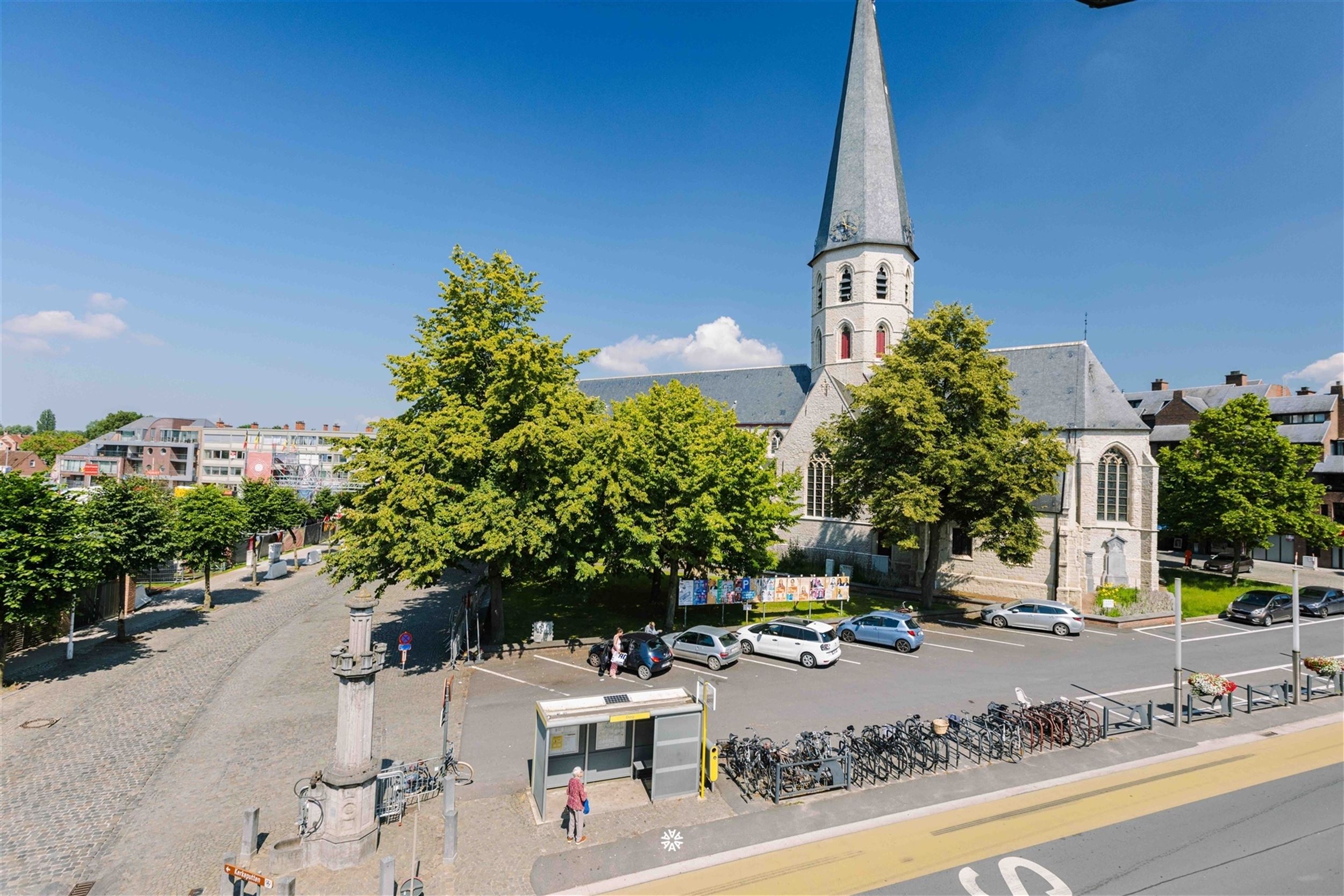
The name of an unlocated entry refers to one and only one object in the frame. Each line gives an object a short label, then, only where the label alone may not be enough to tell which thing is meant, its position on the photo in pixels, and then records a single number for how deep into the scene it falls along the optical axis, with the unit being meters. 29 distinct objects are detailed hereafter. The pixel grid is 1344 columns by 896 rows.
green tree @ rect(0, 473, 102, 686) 17.06
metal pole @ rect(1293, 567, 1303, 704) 17.73
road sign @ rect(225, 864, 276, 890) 8.57
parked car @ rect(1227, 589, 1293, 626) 28.30
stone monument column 10.16
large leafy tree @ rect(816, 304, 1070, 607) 27.00
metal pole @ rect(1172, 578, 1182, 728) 15.98
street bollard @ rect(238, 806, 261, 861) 10.02
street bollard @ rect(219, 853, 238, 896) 9.22
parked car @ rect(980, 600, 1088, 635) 26.27
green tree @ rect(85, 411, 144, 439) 140.50
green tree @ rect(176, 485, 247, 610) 27.52
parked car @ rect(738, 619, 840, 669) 21.05
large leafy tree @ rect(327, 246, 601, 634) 19.00
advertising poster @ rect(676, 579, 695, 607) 24.70
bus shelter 11.88
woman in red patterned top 10.58
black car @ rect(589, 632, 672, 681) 19.62
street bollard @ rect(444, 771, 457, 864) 10.13
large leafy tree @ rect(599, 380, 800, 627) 22.33
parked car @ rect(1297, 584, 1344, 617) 30.06
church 33.69
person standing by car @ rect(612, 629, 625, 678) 19.69
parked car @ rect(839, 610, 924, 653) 23.38
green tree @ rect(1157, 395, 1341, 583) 34.78
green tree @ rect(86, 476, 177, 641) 21.69
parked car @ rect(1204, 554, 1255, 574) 40.34
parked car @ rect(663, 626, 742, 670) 20.77
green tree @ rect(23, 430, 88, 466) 113.12
